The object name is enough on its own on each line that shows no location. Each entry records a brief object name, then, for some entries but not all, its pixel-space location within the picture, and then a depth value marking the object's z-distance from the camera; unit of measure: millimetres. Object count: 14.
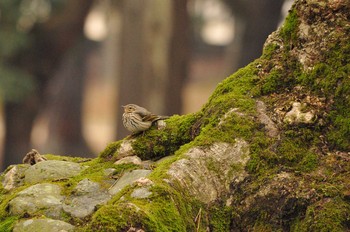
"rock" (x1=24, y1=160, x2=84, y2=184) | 15297
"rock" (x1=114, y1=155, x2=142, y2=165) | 15467
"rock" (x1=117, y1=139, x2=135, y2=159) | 15875
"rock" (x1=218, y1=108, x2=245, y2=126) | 14875
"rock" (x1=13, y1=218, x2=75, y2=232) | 13406
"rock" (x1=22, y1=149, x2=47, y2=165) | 16187
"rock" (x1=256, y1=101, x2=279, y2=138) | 14719
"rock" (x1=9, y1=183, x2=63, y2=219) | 13961
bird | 15992
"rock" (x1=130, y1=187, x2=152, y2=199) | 13180
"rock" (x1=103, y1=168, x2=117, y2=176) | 15287
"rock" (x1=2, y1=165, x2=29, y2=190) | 15515
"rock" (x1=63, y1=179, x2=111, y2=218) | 13922
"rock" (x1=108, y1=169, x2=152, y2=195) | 14547
